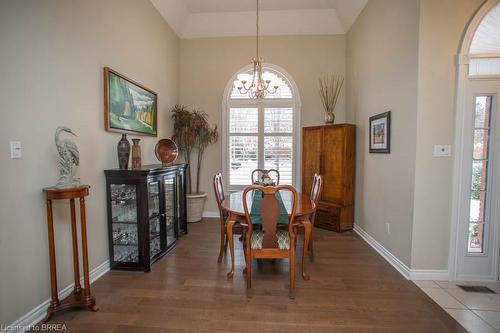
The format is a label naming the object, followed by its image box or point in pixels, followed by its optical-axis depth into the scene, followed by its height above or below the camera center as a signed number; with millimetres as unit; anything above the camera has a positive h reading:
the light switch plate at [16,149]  1640 +36
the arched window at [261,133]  4641 +406
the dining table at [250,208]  2258 -569
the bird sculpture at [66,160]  1805 -42
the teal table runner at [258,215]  2322 -597
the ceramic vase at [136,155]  2830 -9
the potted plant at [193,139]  4289 +286
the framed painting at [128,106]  2621 +611
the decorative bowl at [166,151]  3309 +44
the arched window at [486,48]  2248 +989
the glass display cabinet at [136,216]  2553 -693
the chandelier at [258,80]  3037 +944
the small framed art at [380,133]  2897 +261
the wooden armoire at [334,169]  3830 -251
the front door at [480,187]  2287 -328
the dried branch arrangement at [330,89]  4453 +1205
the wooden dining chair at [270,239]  2062 -770
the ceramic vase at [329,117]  4156 +632
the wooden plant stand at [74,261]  1779 -844
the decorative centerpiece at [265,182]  2796 -335
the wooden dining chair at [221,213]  2729 -690
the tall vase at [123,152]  2584 +25
